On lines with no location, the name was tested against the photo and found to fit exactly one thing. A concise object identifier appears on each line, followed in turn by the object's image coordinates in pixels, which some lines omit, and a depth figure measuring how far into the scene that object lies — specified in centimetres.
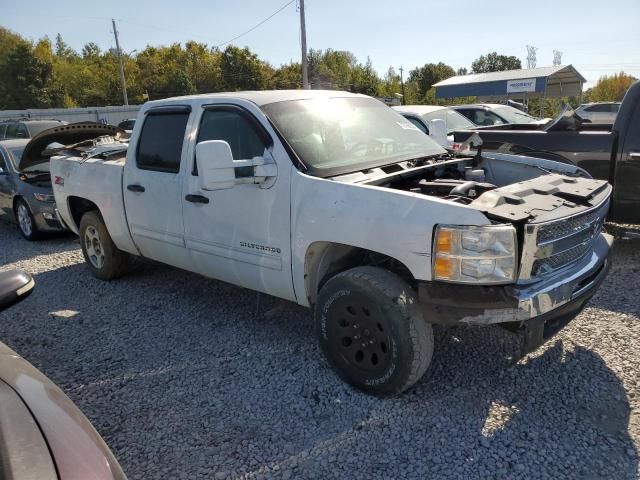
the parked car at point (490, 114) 1151
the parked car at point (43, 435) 134
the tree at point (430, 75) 7488
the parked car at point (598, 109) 2119
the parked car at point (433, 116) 914
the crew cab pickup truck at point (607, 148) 527
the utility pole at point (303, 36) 2903
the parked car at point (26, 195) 752
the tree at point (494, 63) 10544
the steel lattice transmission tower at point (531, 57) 8350
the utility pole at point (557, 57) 8444
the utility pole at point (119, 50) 5341
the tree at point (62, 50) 9038
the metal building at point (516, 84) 3186
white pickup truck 274
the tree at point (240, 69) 6206
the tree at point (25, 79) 5475
